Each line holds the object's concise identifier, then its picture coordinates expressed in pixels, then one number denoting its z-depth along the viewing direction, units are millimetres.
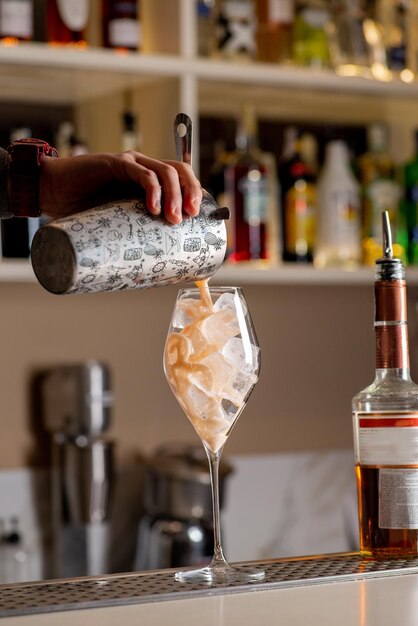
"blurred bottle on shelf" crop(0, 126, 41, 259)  1926
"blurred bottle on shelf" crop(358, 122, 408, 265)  2244
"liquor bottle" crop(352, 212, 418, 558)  944
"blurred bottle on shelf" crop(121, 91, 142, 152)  1997
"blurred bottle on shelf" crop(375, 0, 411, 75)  2230
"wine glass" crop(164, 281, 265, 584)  890
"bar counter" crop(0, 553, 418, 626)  746
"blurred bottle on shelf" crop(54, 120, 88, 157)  1998
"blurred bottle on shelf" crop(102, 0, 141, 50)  1963
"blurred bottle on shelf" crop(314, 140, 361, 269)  2186
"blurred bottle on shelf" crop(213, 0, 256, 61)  2070
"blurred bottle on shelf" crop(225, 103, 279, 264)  2082
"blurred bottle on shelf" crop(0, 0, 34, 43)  1893
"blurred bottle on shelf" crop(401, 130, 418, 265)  2258
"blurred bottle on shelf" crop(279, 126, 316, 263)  2158
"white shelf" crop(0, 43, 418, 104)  1854
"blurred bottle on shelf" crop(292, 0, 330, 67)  2150
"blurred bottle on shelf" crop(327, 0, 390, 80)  2180
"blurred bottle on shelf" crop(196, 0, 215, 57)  2098
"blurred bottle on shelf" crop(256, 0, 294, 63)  2143
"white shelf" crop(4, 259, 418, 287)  1842
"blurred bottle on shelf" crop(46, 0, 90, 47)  1955
